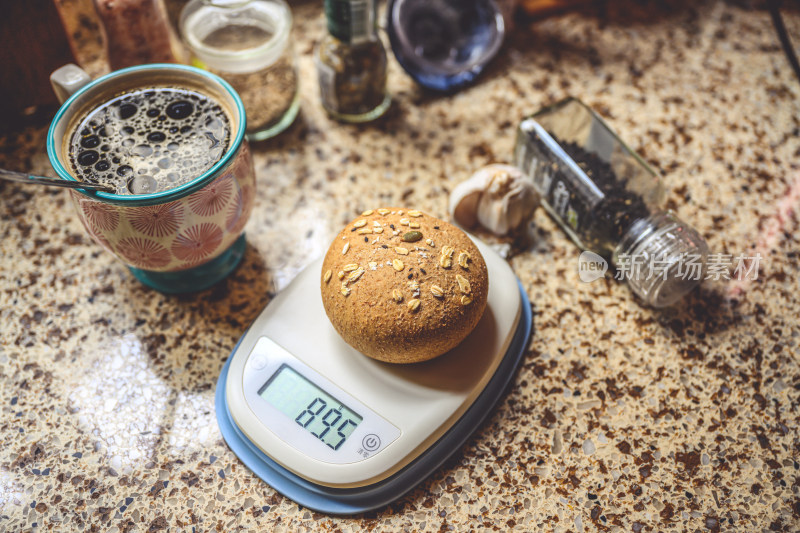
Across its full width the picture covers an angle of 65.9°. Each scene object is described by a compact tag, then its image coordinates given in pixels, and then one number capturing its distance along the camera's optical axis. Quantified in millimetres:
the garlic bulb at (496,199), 790
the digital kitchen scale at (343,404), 621
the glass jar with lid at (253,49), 836
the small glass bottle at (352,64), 826
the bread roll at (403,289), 616
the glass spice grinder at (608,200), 745
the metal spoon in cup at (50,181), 541
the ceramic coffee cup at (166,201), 607
